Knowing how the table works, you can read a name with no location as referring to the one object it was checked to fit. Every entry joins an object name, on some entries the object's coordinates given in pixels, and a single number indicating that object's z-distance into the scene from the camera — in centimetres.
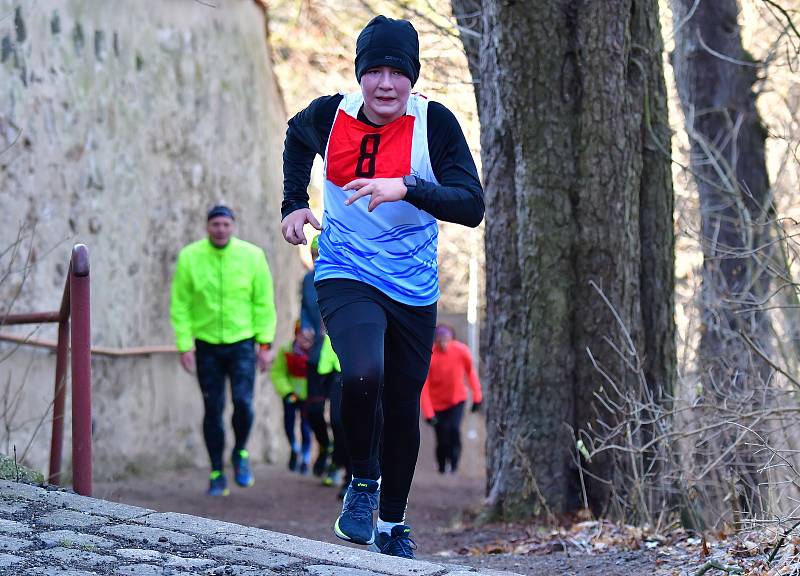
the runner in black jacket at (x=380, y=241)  681
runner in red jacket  2052
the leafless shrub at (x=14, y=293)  1268
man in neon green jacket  1423
